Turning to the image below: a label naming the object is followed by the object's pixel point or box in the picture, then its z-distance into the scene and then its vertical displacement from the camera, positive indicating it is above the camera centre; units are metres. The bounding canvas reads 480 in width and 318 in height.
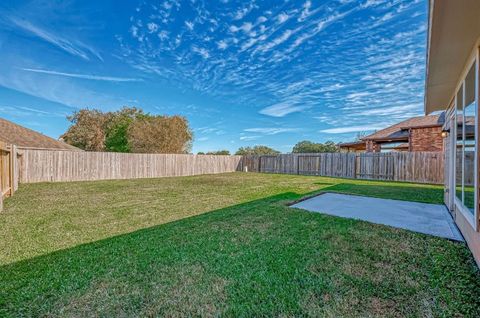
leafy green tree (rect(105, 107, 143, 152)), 23.33 +3.39
